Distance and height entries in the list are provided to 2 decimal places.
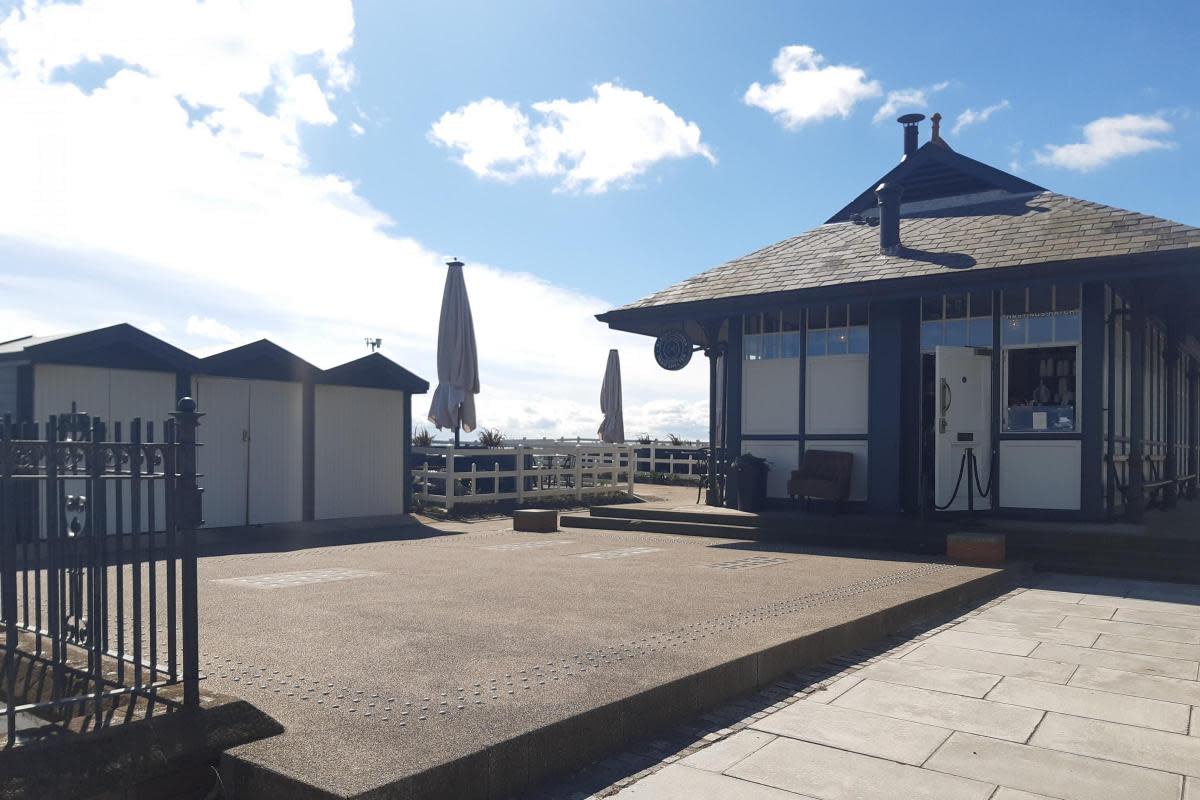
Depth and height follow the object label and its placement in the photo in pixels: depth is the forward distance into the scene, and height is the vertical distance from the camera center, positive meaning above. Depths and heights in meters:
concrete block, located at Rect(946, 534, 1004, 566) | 9.47 -1.47
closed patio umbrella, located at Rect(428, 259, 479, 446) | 16.89 +0.96
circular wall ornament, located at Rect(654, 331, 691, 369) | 13.66 +0.93
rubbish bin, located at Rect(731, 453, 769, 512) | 12.91 -1.03
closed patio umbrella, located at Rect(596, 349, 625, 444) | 23.82 +0.19
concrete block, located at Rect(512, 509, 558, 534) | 13.08 -1.60
